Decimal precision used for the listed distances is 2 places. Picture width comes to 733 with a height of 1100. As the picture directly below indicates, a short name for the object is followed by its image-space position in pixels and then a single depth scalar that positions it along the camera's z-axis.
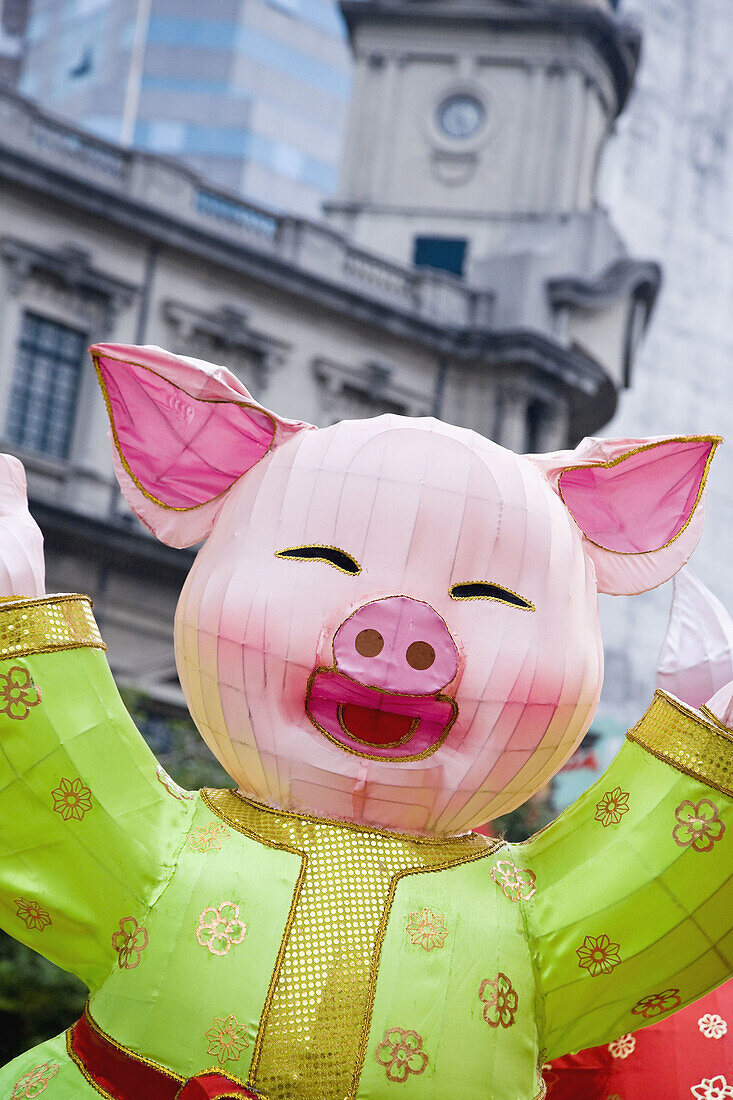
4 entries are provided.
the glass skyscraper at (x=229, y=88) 41.47
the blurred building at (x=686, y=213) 32.00
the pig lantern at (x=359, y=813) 2.67
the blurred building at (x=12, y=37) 46.66
